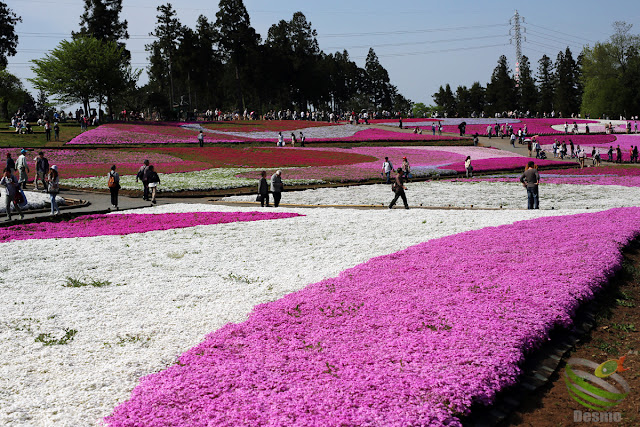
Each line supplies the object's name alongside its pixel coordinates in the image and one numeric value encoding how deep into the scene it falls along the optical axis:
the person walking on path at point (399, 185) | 25.79
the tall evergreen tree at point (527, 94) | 152.00
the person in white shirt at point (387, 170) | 39.12
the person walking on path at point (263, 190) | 28.12
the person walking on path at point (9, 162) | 33.33
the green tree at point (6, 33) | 84.25
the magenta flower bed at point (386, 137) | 71.06
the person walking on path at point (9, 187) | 22.64
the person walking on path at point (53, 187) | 23.92
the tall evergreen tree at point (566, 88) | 145.01
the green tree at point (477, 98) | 169.62
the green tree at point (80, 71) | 80.81
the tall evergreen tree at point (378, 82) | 167.62
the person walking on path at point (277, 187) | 28.36
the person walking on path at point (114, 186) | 27.02
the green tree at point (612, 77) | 121.25
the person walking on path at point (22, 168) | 32.97
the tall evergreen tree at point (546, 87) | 153.38
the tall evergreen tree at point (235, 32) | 103.12
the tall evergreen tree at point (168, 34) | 107.38
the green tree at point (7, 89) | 101.88
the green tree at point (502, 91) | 151.14
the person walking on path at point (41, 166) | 33.16
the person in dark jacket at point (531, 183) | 25.75
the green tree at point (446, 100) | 185.62
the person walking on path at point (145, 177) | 30.92
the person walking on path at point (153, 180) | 29.98
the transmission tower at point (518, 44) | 154.75
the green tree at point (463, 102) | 170.50
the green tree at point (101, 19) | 93.12
